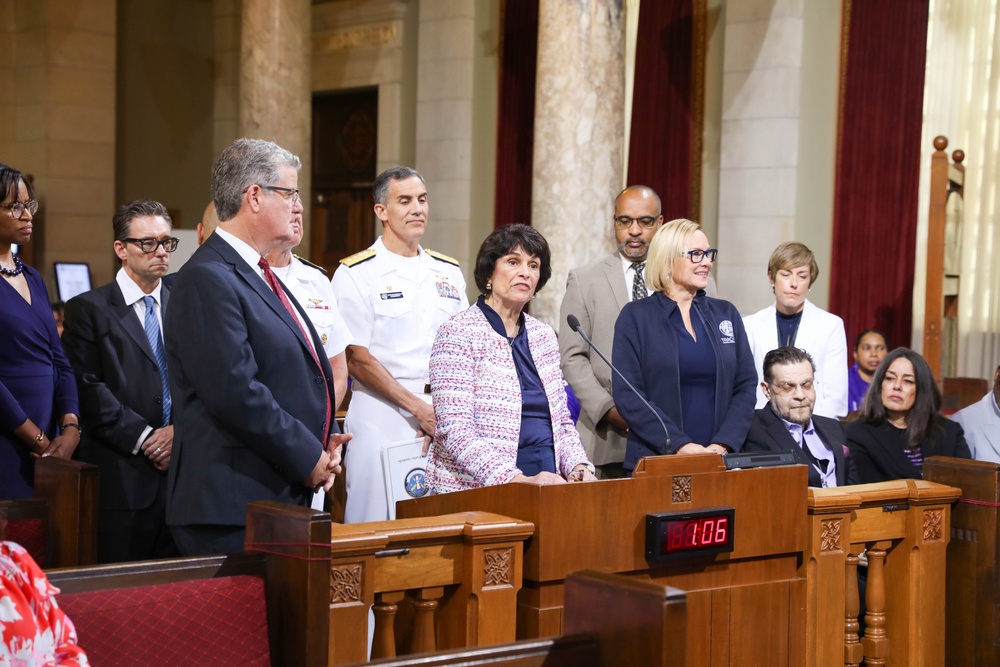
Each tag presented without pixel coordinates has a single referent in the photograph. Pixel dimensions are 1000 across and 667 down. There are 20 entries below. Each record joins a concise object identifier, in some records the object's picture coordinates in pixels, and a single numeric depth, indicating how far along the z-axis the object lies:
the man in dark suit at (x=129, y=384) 3.34
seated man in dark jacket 3.54
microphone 3.02
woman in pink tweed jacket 2.87
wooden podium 2.57
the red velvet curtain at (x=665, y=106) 7.56
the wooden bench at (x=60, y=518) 2.82
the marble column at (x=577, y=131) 6.11
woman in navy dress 3.23
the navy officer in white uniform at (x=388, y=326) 3.61
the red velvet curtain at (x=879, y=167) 7.03
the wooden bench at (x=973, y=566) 3.28
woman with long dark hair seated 3.83
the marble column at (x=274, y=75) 7.68
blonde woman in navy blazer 3.44
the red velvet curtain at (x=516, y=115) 8.22
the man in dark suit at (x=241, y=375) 2.40
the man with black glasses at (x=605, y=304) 3.88
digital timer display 2.71
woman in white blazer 4.20
